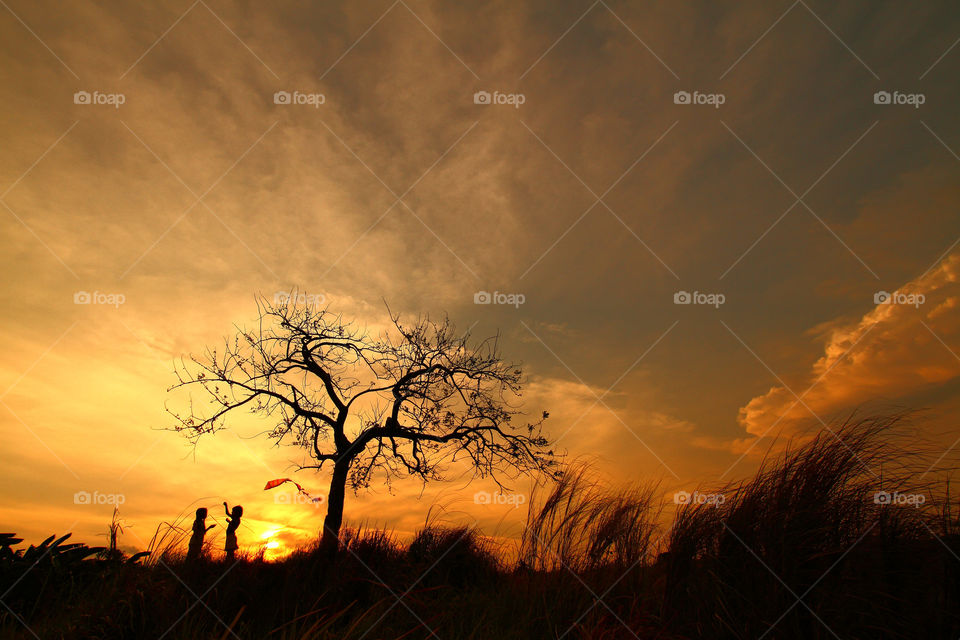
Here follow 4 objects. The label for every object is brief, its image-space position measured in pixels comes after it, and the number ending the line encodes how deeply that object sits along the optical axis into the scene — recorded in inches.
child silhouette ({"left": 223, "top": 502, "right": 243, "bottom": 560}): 378.9
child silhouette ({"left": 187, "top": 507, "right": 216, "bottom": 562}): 259.3
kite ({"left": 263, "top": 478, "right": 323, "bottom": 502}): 451.4
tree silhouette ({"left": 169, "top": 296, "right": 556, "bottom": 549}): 531.5
